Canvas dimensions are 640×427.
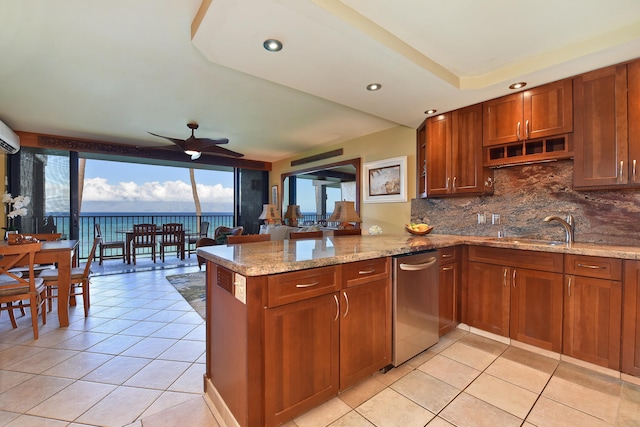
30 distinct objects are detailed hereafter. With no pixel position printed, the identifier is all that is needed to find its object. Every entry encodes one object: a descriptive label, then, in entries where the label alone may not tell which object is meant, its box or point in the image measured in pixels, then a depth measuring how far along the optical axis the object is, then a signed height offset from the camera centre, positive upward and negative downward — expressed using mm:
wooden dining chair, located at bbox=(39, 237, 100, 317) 2992 -708
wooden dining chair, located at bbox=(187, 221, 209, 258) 6789 -518
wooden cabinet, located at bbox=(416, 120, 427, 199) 3424 +691
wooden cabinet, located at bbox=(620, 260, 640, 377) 1862 -741
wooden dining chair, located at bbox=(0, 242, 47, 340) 2523 -649
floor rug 3521 -1138
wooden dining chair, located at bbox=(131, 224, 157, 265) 6057 -513
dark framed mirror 5852 +605
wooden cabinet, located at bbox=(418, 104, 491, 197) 2885 +664
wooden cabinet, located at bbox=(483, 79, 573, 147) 2342 +902
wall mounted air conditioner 3730 +1087
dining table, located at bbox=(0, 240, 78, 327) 2768 -533
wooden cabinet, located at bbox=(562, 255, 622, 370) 1938 -719
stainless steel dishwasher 2020 -714
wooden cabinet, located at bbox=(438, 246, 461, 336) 2525 -726
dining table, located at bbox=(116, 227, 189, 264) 6086 -575
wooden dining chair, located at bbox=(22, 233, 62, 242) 3775 -303
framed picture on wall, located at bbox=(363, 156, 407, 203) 3926 +497
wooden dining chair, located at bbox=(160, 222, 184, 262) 6363 -512
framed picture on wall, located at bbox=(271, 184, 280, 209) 7001 +506
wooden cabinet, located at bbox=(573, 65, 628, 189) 2090 +659
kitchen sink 2371 -263
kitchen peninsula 1342 -613
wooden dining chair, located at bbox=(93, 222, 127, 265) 5910 -684
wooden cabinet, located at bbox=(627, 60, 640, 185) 2025 +703
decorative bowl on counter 3098 -182
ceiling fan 3928 +1019
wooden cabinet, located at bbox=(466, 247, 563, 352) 2203 -719
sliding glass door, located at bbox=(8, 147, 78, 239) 4586 +484
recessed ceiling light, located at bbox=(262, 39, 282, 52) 1784 +1123
